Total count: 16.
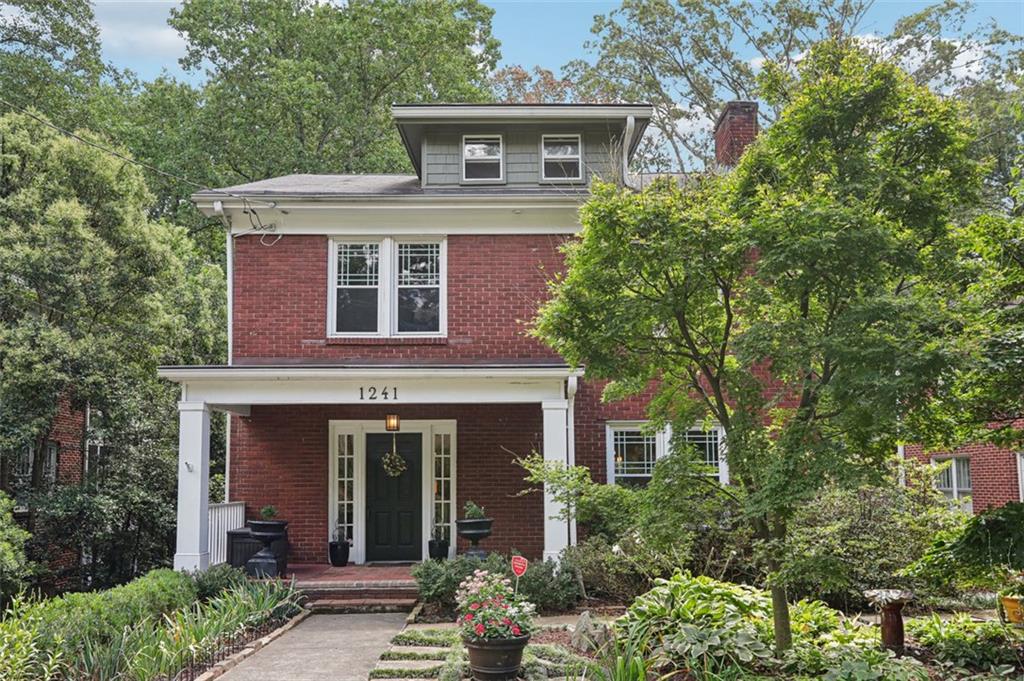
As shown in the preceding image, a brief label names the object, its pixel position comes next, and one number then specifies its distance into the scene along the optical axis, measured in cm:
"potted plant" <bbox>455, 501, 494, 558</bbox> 1302
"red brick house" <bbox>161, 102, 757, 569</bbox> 1477
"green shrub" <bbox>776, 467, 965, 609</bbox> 1161
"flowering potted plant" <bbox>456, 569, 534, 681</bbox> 781
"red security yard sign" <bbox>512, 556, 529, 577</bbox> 878
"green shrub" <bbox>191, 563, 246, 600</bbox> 1188
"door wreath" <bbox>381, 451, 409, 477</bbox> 1486
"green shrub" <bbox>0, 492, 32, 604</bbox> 1236
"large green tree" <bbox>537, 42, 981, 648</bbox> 671
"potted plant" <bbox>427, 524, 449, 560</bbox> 1377
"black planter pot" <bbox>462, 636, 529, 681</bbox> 780
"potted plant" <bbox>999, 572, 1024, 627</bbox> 1009
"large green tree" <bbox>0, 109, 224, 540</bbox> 1470
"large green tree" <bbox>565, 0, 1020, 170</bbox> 2744
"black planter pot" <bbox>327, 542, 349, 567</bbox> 1455
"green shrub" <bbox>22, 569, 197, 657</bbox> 815
